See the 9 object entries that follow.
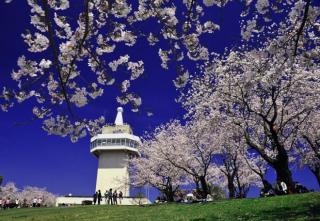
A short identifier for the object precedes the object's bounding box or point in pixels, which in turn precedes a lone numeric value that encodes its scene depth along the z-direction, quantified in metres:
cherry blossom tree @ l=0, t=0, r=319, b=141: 4.02
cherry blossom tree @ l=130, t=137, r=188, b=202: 26.33
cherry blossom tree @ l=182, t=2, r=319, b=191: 12.44
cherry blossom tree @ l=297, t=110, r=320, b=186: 17.31
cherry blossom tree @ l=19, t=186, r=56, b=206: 46.28
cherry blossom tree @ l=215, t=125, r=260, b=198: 18.68
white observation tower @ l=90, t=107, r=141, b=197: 37.89
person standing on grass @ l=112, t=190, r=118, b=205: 26.97
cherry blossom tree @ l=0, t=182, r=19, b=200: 44.55
